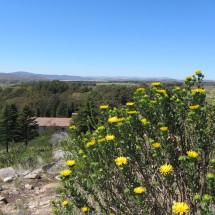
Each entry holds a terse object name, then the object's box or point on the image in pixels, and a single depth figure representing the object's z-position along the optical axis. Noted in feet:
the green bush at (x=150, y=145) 8.25
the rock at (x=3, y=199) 17.29
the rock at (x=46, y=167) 24.95
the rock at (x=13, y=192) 18.96
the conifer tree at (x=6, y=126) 136.56
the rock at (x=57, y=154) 32.48
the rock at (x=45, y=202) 16.61
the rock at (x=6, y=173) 23.17
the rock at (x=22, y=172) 23.37
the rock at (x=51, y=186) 19.55
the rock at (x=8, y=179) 21.93
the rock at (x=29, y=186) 19.66
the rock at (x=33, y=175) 21.86
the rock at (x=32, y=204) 16.48
